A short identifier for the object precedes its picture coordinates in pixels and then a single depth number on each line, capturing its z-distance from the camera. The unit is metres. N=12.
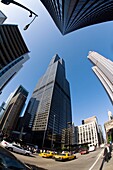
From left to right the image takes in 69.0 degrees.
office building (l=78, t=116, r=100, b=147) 83.75
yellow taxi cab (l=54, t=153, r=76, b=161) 11.36
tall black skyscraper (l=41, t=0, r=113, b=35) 17.40
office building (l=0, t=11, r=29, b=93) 35.09
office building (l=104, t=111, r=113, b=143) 75.26
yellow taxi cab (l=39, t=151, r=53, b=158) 13.77
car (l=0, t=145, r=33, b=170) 2.09
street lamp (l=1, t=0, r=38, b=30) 3.70
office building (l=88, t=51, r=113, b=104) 75.80
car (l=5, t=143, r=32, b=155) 10.85
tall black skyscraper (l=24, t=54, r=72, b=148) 76.01
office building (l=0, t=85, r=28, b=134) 78.29
